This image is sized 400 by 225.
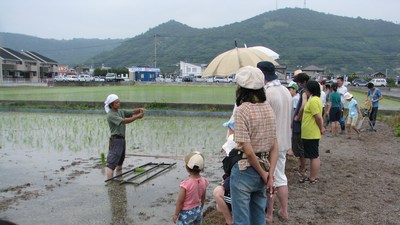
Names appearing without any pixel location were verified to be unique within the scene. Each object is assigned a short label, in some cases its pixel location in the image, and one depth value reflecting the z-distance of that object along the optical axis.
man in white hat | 6.10
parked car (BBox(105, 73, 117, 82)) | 65.88
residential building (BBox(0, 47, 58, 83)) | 61.66
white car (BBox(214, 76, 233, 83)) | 56.02
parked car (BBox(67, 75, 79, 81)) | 61.66
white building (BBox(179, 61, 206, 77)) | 90.25
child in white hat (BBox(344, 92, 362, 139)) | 10.75
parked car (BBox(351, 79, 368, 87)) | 48.25
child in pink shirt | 3.53
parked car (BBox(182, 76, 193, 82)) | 59.38
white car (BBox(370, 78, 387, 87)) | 48.58
